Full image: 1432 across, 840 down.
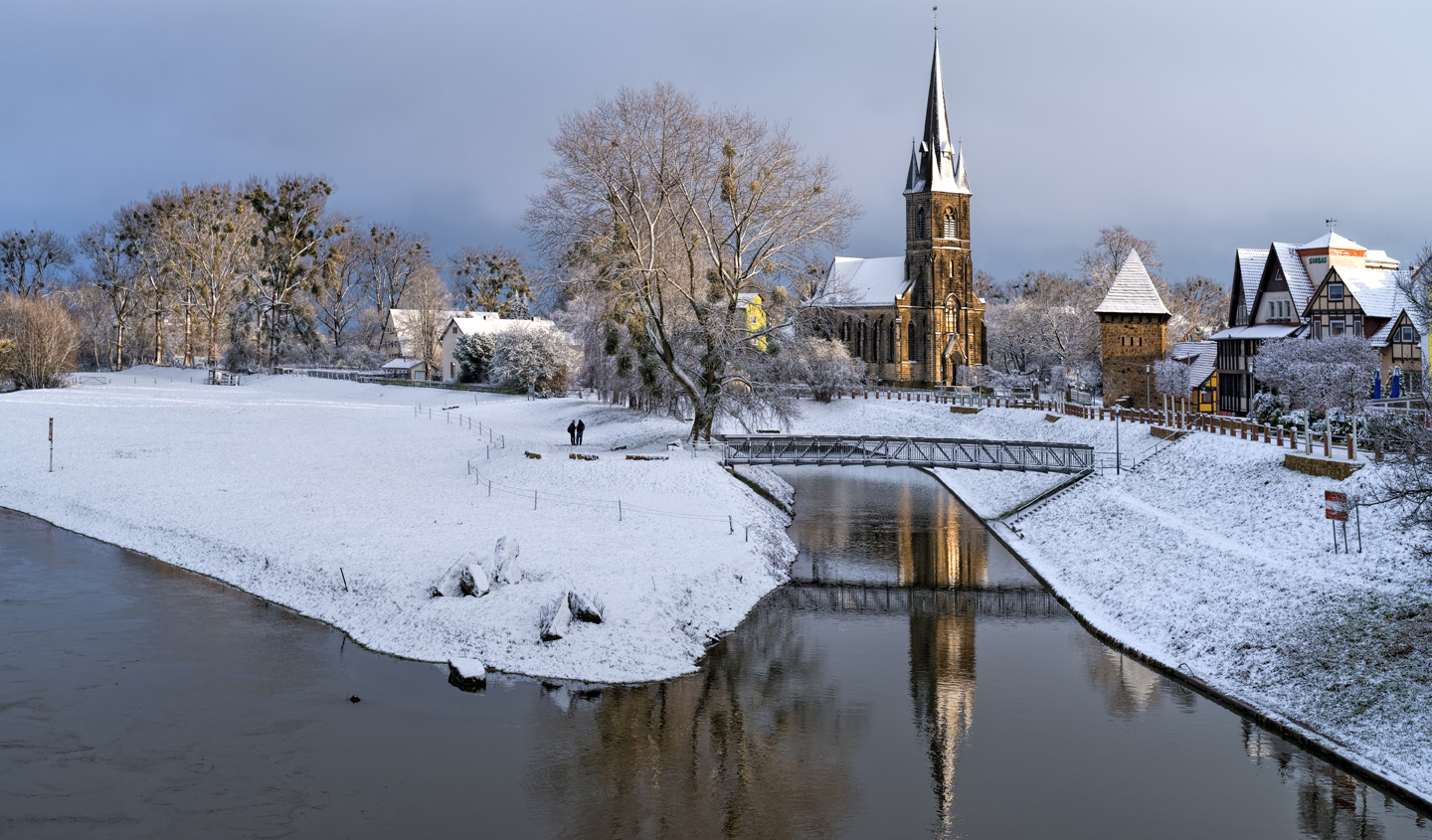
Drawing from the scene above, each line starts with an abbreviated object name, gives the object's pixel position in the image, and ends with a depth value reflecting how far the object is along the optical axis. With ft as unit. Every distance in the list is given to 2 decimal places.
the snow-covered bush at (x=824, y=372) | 251.80
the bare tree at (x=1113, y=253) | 303.68
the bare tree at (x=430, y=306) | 333.01
